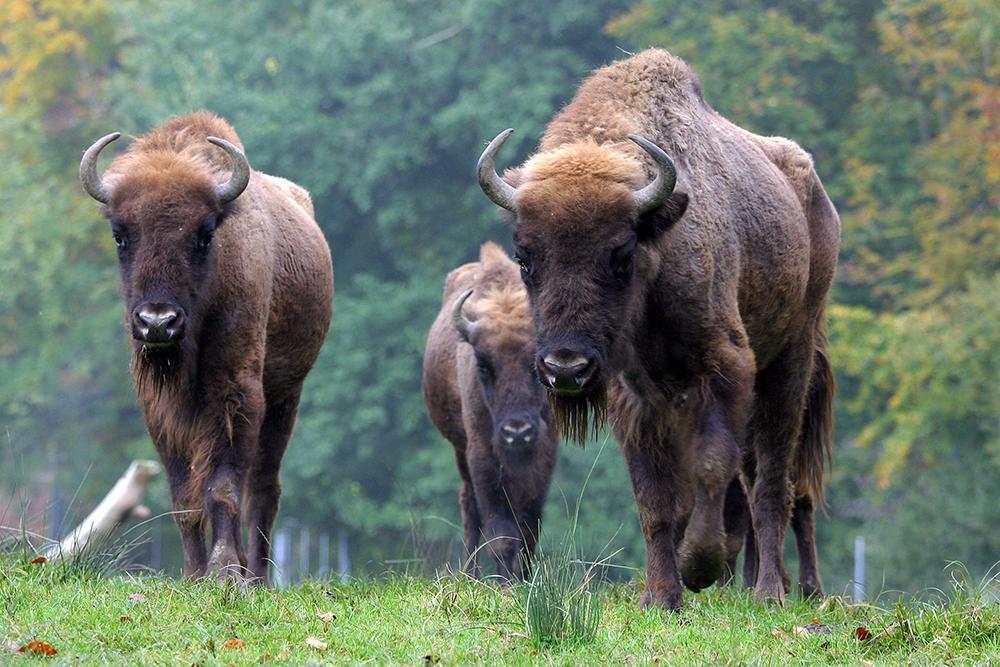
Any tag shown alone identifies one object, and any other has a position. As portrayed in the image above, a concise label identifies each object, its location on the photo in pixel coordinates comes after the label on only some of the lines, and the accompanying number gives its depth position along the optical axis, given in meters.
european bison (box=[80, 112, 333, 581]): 17.50
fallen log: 30.47
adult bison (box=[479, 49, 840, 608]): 15.46
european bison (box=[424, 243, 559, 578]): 24.64
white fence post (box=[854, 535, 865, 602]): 43.07
